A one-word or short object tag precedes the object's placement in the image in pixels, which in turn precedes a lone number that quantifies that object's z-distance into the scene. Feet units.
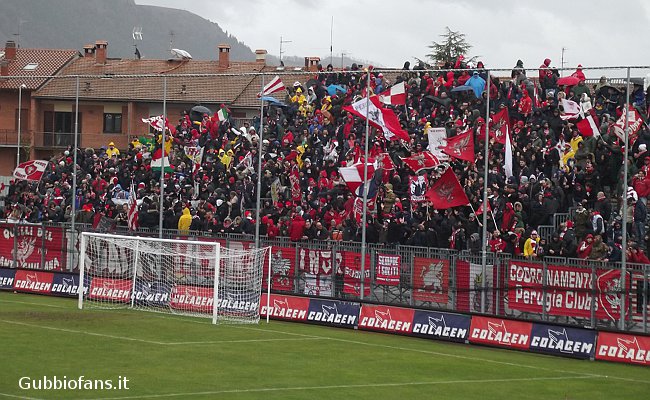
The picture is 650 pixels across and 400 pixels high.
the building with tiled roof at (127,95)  211.20
